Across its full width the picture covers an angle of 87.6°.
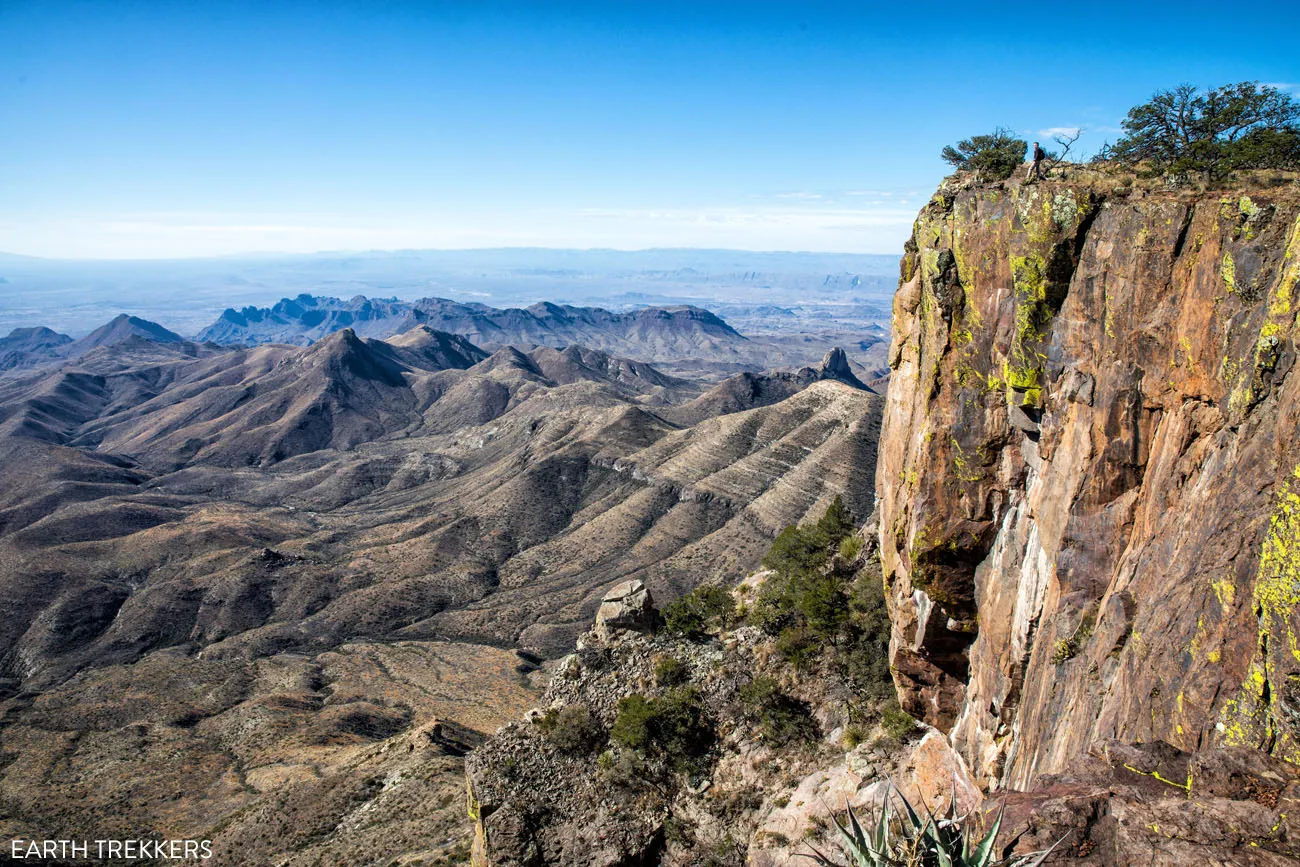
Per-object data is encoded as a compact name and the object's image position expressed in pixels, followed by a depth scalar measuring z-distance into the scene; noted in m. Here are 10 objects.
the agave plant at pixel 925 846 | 10.98
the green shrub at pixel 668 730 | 32.41
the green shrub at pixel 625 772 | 31.50
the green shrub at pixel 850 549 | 41.94
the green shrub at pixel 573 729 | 33.44
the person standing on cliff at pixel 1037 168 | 22.58
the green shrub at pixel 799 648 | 34.94
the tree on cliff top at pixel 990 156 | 25.53
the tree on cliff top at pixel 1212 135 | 19.59
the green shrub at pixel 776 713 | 31.70
